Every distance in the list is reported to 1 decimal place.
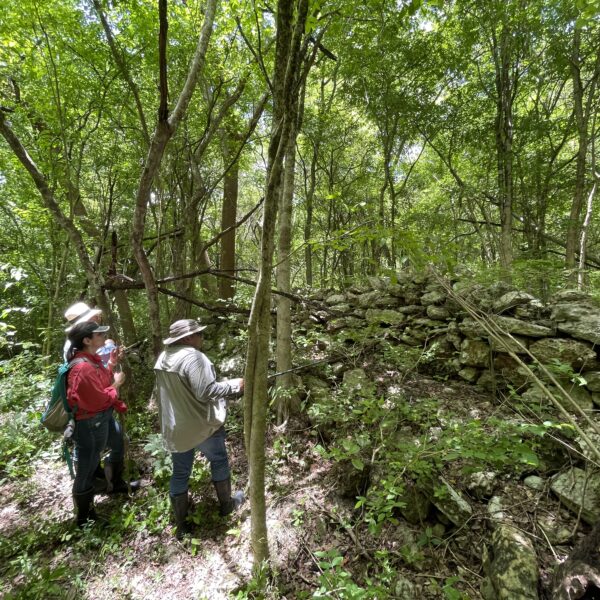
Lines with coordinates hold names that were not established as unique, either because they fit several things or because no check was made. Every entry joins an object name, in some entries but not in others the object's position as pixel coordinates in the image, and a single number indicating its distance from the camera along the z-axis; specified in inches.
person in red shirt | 111.6
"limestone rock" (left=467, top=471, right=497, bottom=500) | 101.1
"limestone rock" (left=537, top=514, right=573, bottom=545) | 85.2
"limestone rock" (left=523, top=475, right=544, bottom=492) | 98.5
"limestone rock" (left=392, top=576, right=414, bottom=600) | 84.4
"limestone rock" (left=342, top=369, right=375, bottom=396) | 146.4
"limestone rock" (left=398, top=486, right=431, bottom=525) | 102.7
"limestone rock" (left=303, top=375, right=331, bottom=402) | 154.5
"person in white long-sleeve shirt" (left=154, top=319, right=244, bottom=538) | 108.3
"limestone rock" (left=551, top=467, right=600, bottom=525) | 85.0
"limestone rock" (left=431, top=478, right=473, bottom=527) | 96.7
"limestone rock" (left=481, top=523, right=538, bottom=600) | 75.0
